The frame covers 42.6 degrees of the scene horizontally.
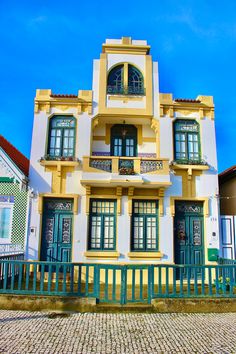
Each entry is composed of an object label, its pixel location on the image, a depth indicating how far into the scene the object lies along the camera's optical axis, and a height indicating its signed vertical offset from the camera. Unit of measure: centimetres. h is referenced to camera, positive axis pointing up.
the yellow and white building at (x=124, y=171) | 1085 +229
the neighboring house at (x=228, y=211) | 1123 +101
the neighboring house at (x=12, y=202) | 1070 +110
